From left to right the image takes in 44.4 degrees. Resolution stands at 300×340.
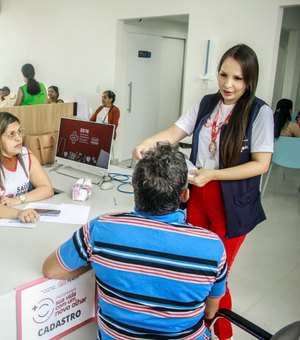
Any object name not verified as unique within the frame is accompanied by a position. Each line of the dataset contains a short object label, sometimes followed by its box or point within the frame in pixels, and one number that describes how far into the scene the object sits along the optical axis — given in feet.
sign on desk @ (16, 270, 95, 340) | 4.08
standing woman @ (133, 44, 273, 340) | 4.88
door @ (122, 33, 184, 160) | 18.52
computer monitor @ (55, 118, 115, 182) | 7.82
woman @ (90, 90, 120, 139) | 16.40
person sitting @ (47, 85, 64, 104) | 18.33
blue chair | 13.43
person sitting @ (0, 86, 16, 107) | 19.86
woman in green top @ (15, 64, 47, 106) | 14.55
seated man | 3.12
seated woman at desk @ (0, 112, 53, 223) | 6.47
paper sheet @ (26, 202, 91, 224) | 5.79
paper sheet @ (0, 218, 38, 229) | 5.48
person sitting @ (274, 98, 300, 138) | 14.92
